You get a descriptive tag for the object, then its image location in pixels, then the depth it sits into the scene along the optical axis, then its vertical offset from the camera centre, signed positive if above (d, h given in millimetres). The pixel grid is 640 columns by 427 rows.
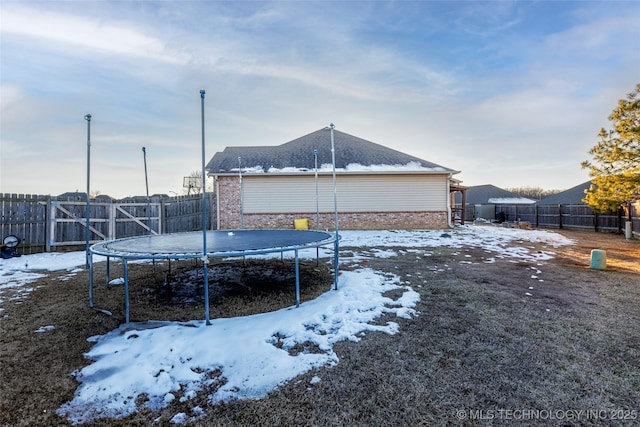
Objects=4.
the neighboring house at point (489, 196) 31906 +1345
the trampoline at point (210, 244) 3359 -510
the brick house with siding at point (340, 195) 13484 +656
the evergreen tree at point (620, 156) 10016 +1791
